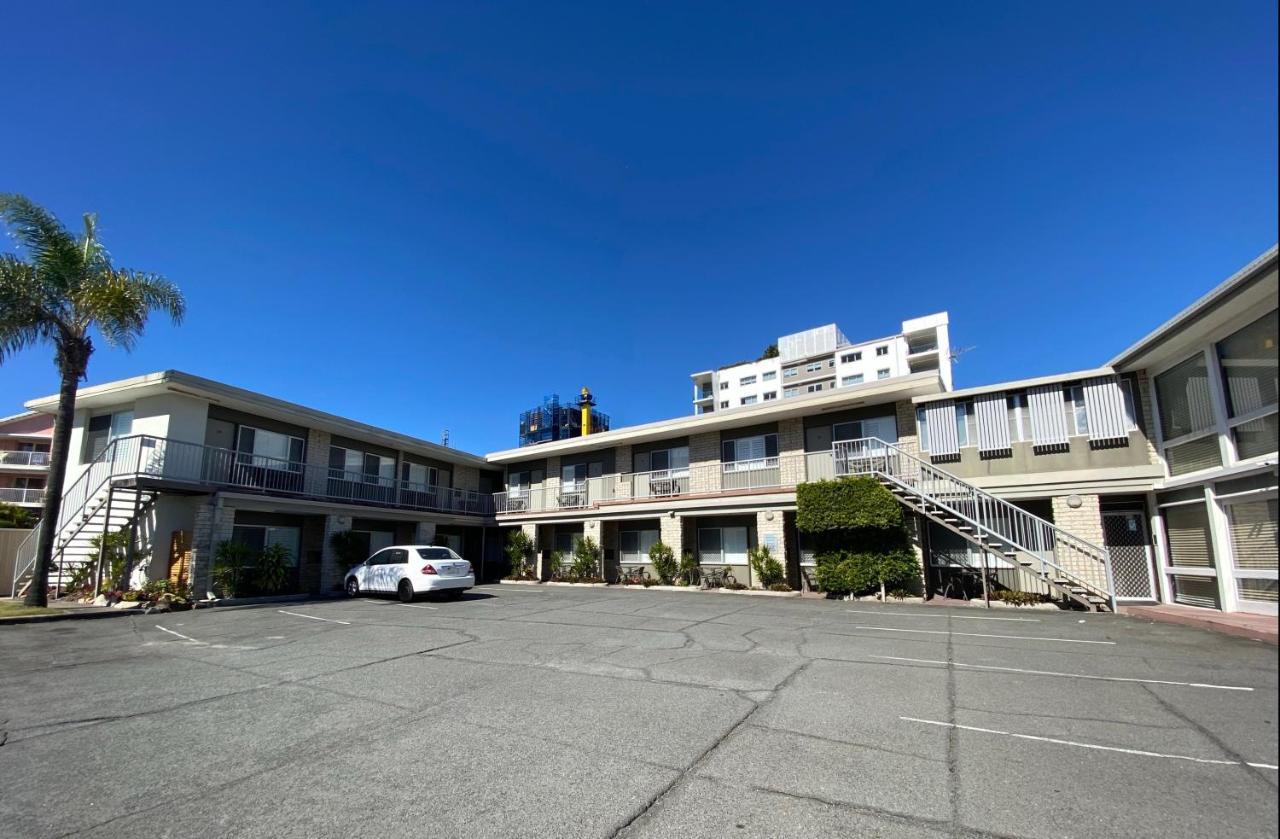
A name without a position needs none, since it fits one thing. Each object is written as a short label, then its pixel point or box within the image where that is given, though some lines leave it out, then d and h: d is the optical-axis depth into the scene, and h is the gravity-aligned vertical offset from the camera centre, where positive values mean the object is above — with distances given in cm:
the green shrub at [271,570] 1884 -83
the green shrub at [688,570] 2227 -108
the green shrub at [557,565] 2623 -105
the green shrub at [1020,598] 1538 -147
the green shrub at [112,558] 1670 -39
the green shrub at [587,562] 2497 -86
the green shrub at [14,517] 2282 +96
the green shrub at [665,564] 2245 -86
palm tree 1469 +561
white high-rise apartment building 6241 +1774
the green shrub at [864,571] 1702 -90
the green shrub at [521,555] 2733 -63
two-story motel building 1432 +184
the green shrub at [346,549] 2136 -26
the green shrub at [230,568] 1734 -70
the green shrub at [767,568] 2008 -93
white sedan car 1780 -90
